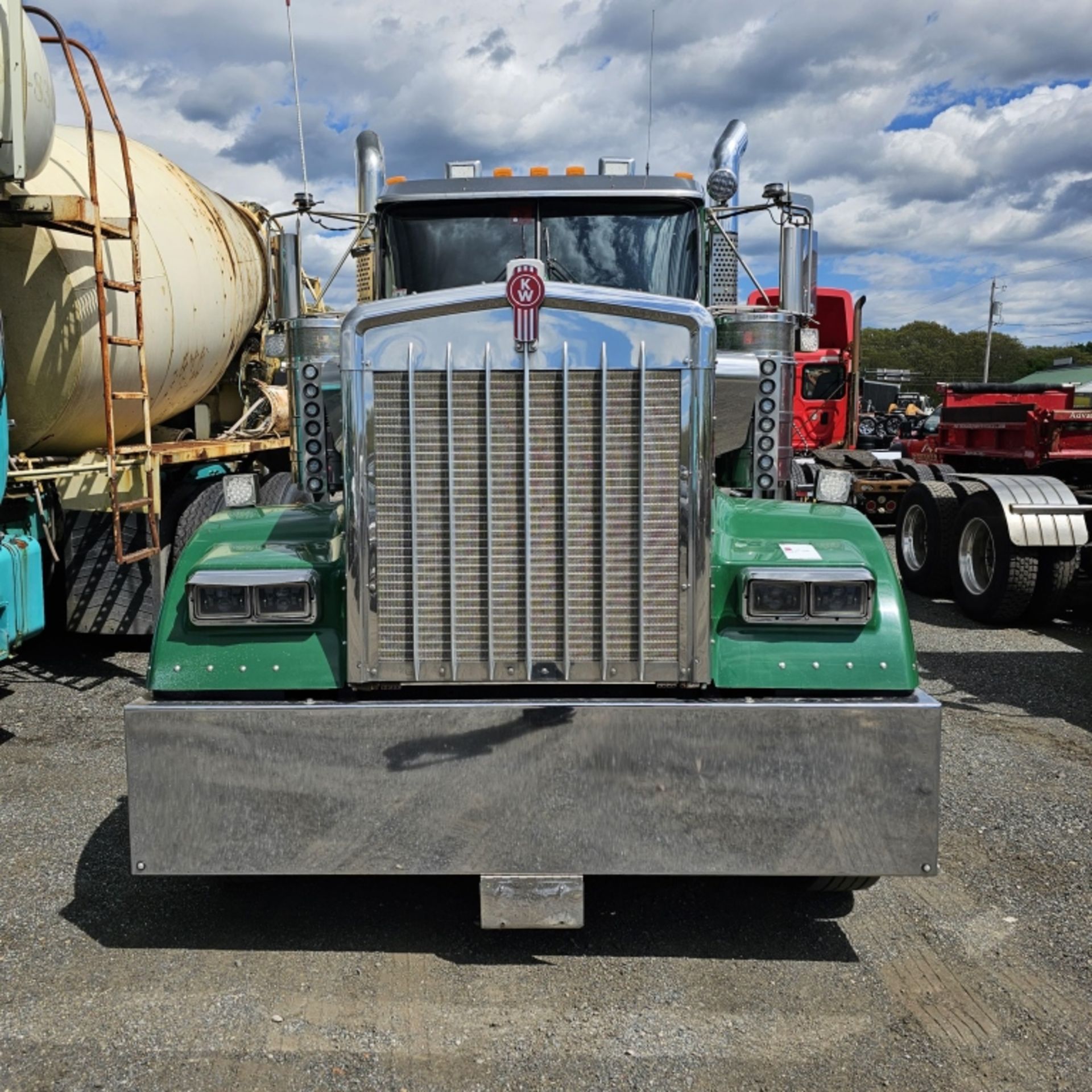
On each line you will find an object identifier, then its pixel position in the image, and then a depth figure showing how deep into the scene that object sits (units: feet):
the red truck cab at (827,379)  50.31
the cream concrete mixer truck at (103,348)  18.45
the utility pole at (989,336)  204.85
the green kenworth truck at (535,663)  10.82
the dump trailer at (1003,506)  29.30
